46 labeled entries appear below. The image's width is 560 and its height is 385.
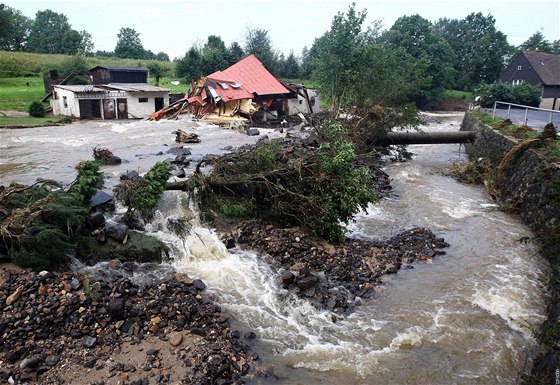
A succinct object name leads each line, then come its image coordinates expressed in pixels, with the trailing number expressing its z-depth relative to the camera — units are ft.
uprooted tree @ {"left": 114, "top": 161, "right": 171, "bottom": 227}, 34.65
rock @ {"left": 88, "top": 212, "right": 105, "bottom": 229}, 31.76
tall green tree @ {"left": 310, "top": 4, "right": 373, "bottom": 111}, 86.17
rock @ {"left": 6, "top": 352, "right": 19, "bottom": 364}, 20.40
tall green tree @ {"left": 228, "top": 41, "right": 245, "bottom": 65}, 161.07
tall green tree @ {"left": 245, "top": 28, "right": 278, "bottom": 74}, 189.57
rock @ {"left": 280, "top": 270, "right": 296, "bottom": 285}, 29.07
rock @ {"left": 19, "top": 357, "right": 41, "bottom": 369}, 20.03
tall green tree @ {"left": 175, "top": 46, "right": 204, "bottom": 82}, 153.48
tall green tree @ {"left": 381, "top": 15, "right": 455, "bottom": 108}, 155.12
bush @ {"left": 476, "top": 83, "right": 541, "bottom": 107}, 113.80
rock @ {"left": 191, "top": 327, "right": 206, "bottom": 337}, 23.34
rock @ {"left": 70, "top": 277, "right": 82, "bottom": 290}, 24.83
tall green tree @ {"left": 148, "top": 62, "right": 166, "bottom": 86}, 152.46
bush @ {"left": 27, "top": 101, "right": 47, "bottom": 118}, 94.68
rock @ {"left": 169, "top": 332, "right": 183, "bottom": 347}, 22.34
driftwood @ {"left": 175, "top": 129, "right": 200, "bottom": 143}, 73.00
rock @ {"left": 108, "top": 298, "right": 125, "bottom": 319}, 23.66
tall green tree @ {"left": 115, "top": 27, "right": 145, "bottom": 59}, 239.50
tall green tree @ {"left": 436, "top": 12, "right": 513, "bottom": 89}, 195.21
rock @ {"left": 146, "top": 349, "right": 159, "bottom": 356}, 21.40
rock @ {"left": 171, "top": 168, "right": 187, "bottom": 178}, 43.60
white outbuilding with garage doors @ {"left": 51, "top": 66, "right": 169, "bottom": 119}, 98.12
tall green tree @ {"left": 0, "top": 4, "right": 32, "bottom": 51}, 213.46
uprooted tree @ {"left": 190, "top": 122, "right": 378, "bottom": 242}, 35.76
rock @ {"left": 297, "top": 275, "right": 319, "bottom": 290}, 28.68
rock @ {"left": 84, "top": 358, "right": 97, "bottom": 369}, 20.41
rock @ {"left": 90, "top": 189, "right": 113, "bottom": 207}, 34.40
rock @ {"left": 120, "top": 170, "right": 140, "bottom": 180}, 39.60
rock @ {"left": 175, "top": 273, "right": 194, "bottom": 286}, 27.76
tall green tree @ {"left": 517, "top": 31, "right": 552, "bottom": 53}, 223.92
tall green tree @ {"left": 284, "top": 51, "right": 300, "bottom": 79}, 201.26
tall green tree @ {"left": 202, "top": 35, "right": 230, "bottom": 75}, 154.92
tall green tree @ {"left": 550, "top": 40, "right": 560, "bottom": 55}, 273.13
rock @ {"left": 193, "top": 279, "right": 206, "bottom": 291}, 27.57
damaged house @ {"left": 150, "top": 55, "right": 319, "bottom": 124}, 102.22
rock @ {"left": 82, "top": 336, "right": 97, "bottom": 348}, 21.74
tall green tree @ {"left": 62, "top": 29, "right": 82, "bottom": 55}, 210.38
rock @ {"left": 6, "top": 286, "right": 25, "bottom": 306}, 23.20
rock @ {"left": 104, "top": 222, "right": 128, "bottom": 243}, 31.32
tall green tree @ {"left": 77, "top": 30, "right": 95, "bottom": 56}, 223.63
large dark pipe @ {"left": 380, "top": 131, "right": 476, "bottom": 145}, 71.56
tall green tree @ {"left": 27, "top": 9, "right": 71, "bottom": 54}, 230.07
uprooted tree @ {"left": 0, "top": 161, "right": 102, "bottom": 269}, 26.09
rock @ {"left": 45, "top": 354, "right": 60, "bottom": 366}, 20.51
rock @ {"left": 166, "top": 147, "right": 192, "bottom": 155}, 61.78
